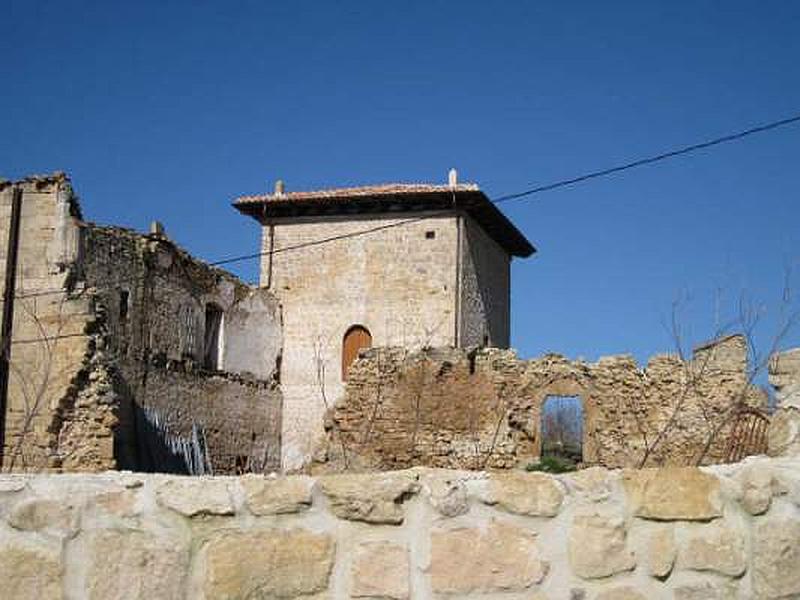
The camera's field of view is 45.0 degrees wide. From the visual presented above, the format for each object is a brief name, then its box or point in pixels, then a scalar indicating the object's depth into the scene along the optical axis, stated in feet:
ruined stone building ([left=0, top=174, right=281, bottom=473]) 47.57
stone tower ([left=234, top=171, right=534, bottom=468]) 71.77
